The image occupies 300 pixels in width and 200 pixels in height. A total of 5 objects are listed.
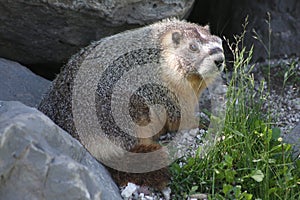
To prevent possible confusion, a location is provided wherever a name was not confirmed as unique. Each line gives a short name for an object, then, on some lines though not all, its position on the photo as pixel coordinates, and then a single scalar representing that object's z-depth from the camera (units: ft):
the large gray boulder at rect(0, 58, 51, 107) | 31.09
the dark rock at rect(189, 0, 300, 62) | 37.70
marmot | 26.27
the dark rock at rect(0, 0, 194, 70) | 30.89
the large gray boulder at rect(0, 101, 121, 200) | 18.92
